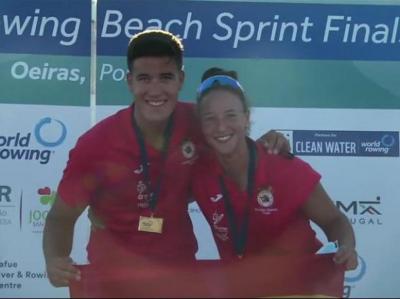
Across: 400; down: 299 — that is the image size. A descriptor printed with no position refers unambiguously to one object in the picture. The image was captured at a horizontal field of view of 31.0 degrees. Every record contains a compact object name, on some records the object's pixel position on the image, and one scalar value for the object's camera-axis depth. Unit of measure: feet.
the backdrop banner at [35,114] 12.89
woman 10.27
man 10.47
